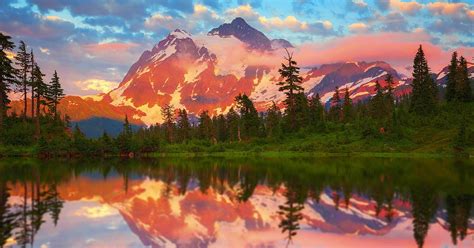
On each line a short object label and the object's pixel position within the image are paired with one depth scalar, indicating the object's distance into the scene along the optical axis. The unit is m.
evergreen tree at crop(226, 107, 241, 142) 113.94
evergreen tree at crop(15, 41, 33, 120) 78.25
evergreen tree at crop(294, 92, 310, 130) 93.62
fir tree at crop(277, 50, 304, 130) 92.69
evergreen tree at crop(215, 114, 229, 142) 136.75
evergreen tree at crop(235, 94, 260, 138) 106.88
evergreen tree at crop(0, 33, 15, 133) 72.38
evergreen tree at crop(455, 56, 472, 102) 104.75
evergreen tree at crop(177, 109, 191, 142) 137.18
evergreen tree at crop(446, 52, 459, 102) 107.44
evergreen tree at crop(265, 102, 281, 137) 128.65
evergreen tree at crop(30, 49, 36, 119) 79.44
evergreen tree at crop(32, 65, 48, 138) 82.31
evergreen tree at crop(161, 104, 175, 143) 136.02
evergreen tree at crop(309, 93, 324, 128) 114.17
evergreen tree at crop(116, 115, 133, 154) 79.88
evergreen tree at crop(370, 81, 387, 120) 112.26
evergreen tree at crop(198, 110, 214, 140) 126.69
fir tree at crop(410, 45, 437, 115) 98.25
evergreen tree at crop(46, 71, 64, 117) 90.20
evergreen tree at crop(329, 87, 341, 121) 143.62
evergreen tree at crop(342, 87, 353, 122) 117.51
